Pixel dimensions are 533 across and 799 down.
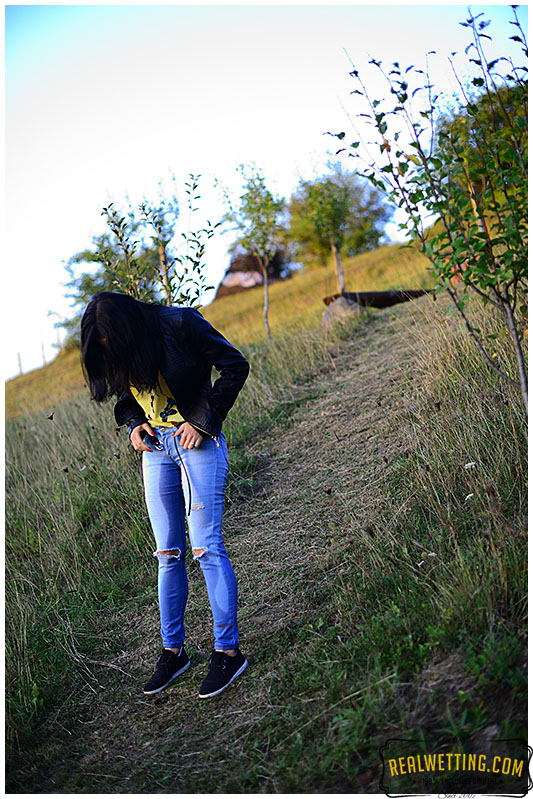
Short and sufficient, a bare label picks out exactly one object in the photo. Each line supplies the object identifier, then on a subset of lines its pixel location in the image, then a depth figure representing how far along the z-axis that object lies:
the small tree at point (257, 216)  10.85
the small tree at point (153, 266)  5.27
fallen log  10.13
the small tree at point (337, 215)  14.26
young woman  2.89
